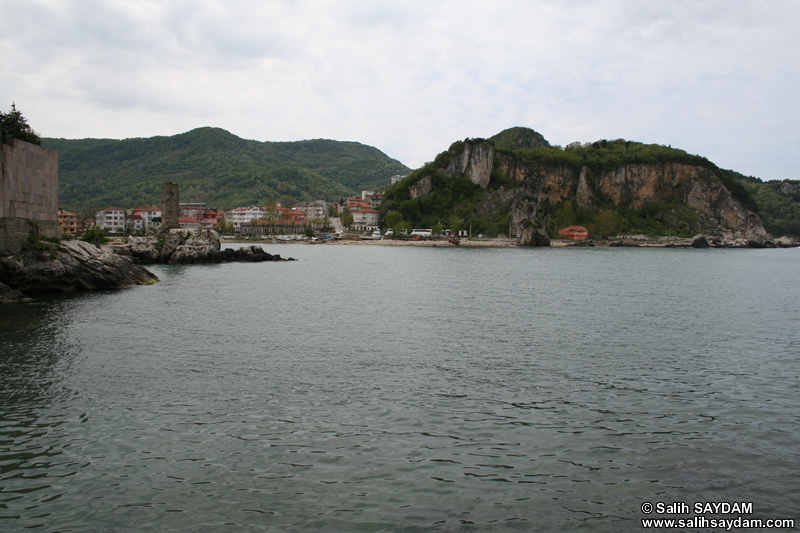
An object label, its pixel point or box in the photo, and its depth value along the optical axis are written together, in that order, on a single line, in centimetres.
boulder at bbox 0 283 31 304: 2666
